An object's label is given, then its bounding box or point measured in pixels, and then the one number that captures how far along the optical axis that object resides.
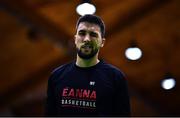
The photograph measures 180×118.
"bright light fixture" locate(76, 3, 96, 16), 7.64
